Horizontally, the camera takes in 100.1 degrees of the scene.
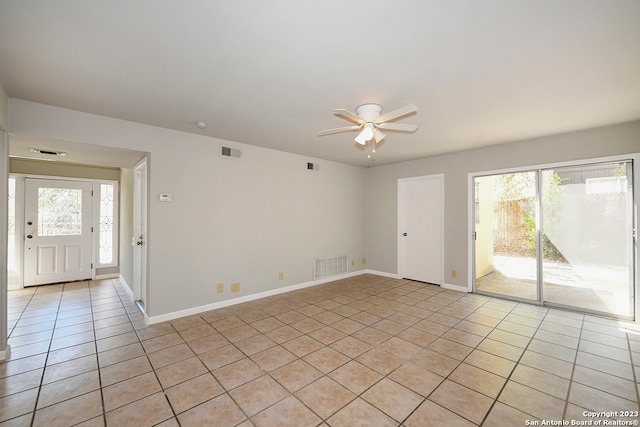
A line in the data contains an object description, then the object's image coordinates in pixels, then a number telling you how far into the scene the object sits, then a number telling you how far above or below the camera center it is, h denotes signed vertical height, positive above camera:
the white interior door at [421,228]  5.27 -0.21
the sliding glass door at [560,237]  3.57 -0.29
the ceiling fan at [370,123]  2.69 +0.98
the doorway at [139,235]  3.94 -0.25
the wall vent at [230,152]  4.05 +1.02
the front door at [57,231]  4.94 -0.23
